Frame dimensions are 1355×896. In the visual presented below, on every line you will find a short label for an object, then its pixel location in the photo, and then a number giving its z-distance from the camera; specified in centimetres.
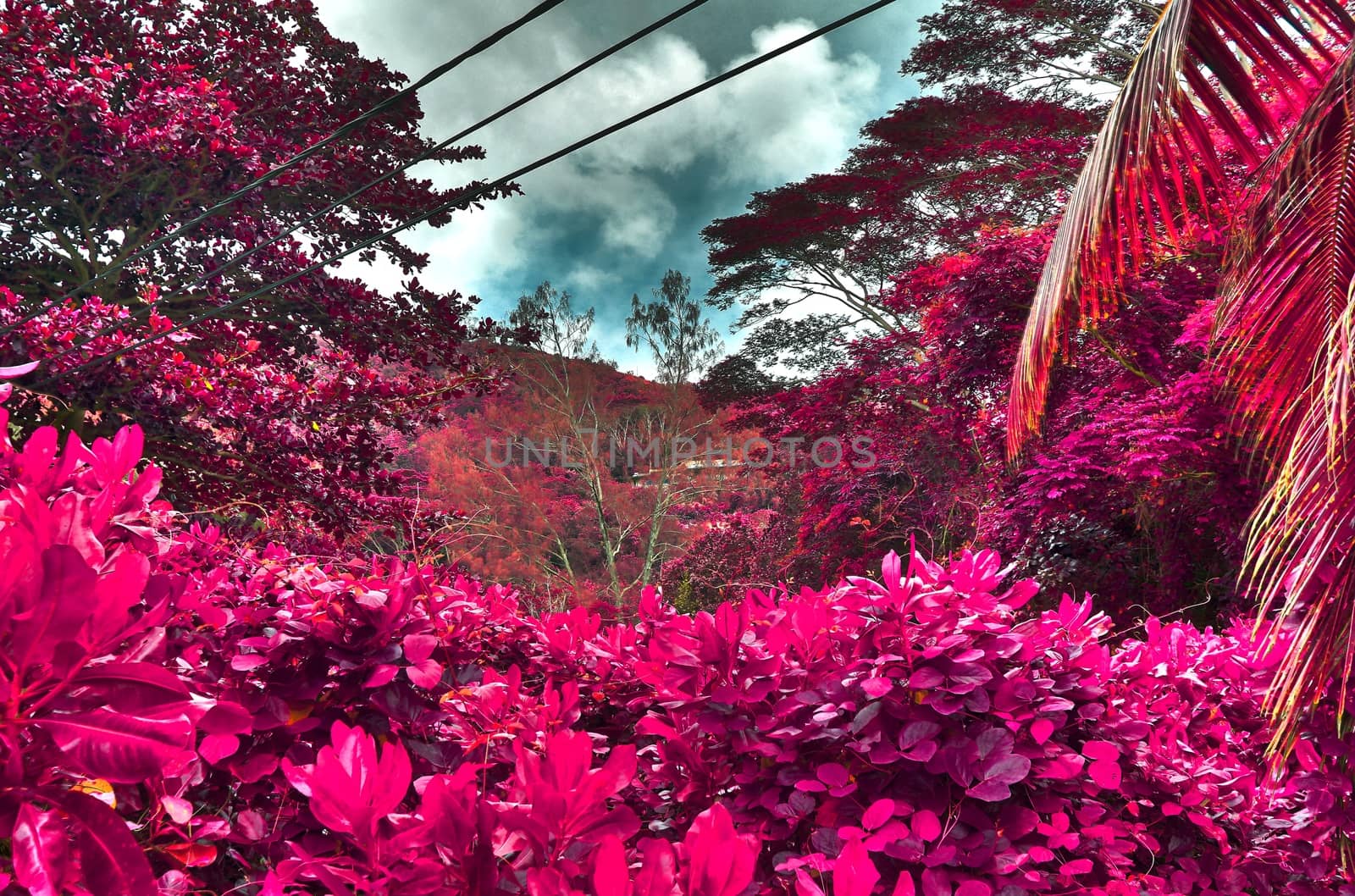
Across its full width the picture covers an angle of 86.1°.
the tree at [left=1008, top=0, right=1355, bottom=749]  183
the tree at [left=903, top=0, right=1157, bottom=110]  852
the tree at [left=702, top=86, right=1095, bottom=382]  886
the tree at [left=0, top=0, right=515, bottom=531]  388
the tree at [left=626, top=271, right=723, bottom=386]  1186
